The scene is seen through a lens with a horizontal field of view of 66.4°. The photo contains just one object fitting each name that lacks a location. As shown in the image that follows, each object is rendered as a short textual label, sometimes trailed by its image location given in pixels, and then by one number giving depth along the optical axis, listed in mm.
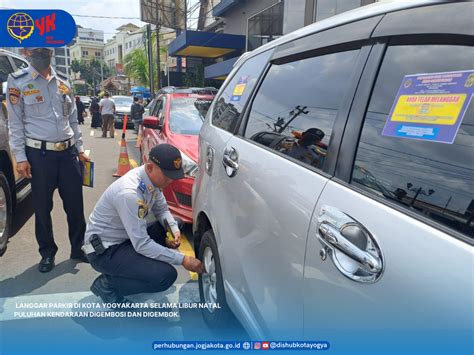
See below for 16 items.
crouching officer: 2271
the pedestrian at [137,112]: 12125
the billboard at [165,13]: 23047
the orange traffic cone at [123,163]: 6539
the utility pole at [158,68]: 23203
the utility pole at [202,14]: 22734
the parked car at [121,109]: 15773
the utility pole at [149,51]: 21831
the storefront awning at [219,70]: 14250
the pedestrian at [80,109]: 15023
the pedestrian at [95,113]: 15586
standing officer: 2906
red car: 3805
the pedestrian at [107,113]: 12148
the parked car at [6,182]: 3348
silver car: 933
